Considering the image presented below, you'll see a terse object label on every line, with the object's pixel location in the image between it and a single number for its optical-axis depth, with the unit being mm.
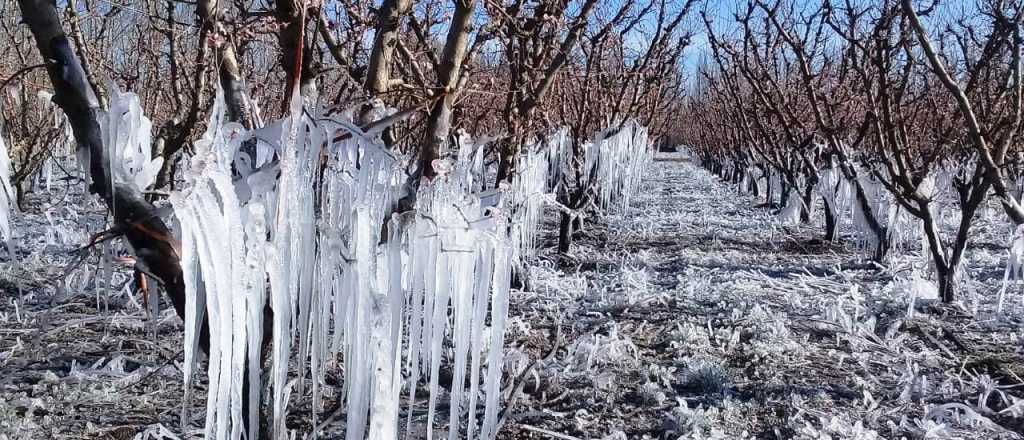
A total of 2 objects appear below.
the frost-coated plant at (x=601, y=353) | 3424
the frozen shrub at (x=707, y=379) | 3152
